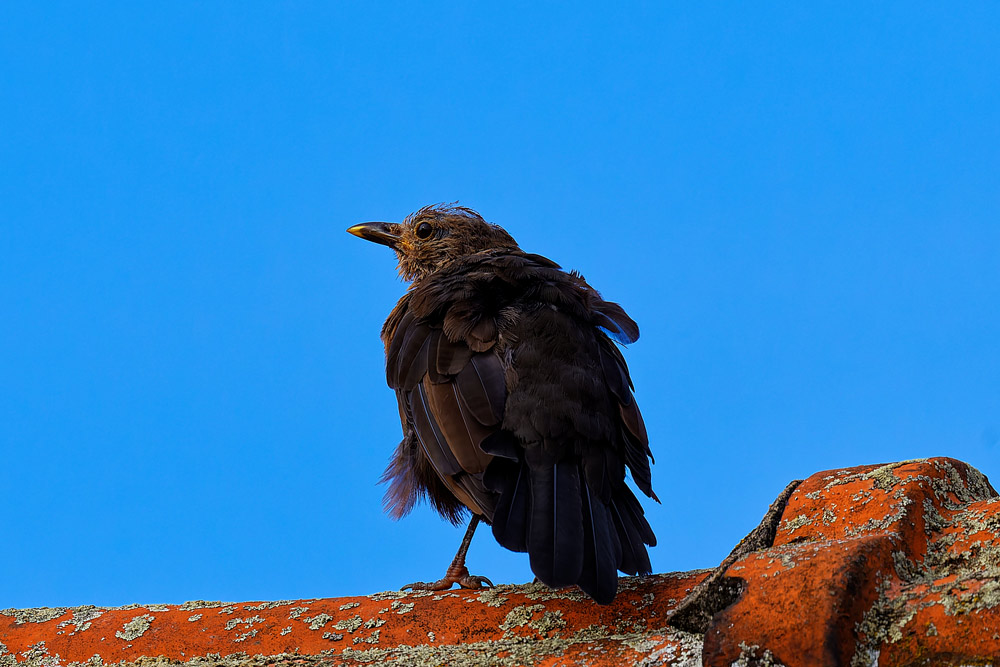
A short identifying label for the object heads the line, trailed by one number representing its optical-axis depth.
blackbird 5.86
